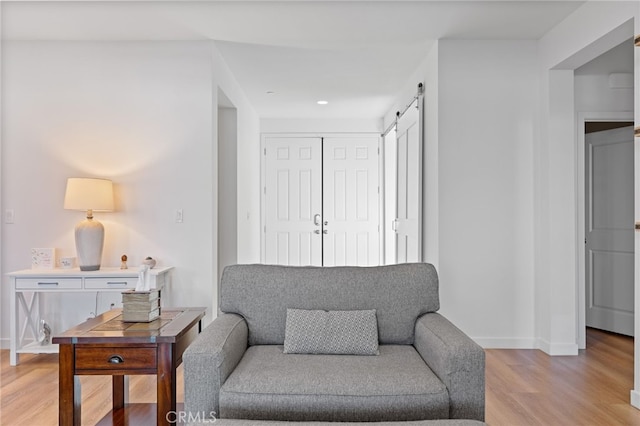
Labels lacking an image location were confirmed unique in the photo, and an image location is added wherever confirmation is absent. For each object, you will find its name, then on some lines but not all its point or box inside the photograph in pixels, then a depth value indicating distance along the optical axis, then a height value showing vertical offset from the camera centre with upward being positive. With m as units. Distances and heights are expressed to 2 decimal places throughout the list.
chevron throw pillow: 2.36 -0.59
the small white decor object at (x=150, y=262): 3.95 -0.40
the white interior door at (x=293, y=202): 7.56 +0.17
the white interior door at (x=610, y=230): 4.73 -0.17
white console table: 3.63 -0.53
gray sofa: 1.89 -0.66
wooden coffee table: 2.06 -0.63
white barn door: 4.73 +0.27
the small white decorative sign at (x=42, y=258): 3.99 -0.37
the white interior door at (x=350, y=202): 7.58 +0.17
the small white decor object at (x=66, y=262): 3.91 -0.40
